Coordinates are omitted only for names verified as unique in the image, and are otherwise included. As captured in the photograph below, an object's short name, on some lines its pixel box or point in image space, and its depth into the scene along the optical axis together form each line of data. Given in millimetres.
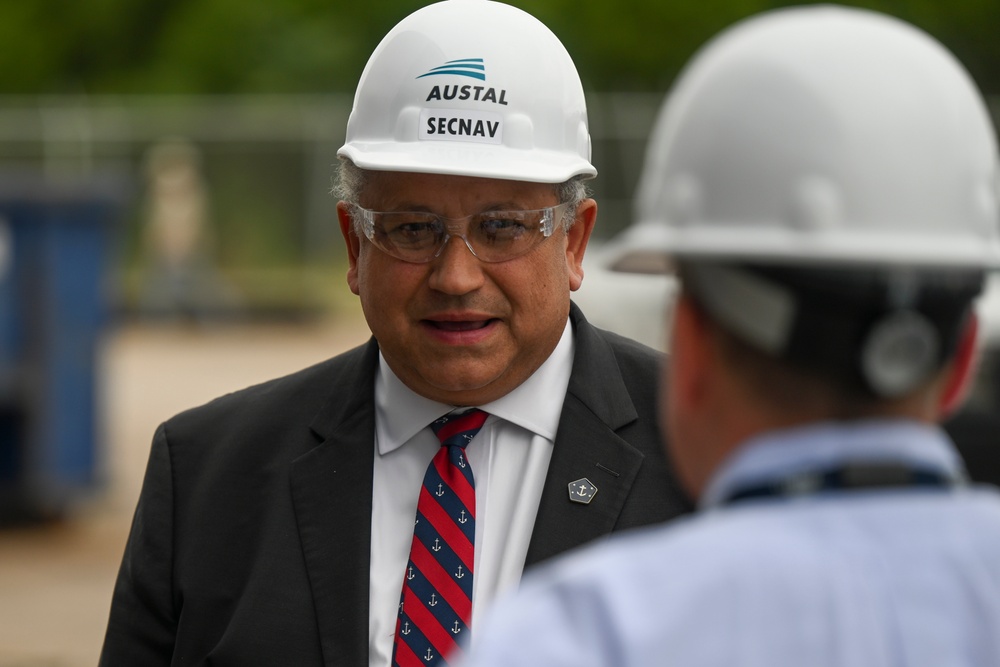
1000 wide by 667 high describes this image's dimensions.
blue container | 17359
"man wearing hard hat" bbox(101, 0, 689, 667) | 5387
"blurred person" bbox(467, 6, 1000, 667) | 2627
